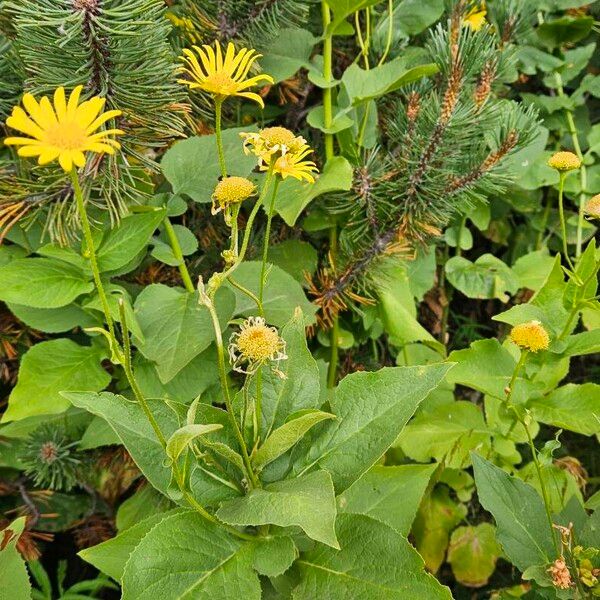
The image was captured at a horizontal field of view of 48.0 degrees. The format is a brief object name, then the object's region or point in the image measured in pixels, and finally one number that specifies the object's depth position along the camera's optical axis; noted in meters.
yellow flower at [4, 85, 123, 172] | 0.41
